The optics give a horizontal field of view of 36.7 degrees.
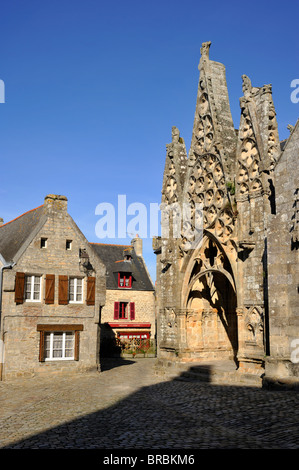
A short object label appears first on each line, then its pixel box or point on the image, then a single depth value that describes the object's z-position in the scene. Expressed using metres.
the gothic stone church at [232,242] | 12.88
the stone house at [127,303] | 32.47
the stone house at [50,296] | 17.22
